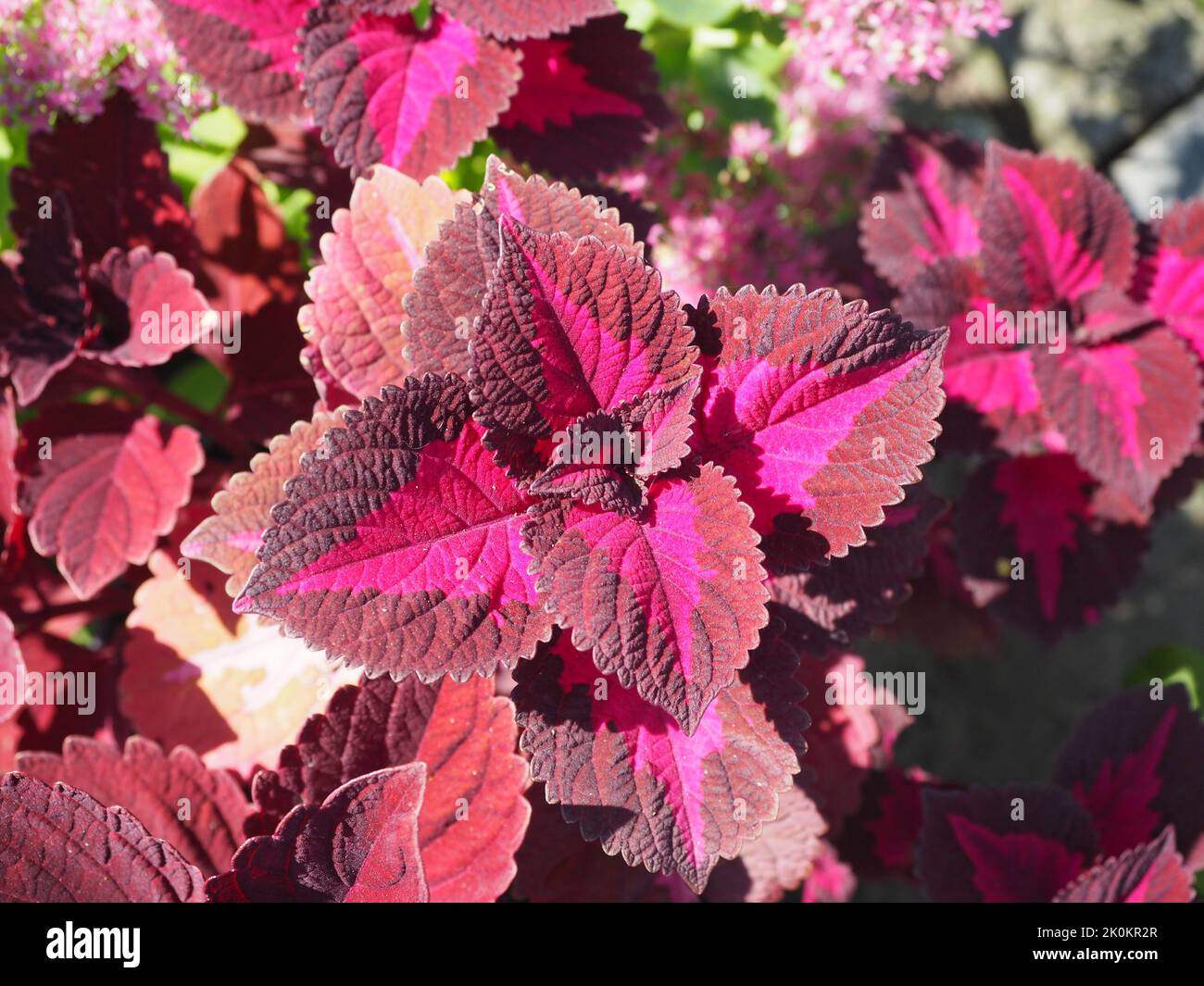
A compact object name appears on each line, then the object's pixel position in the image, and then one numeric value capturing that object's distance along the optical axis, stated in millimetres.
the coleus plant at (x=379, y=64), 391
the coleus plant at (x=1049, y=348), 446
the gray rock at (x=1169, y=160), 690
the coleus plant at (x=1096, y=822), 410
